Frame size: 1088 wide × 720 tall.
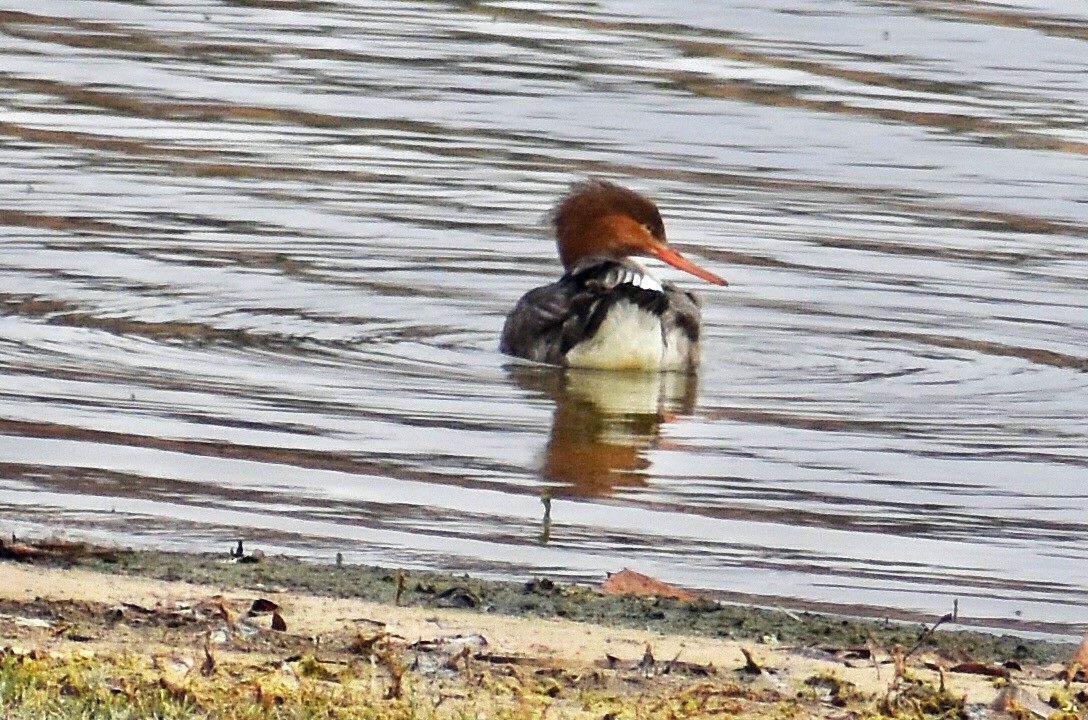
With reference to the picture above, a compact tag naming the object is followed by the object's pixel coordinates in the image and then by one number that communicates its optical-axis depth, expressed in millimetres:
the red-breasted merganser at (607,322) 23516
